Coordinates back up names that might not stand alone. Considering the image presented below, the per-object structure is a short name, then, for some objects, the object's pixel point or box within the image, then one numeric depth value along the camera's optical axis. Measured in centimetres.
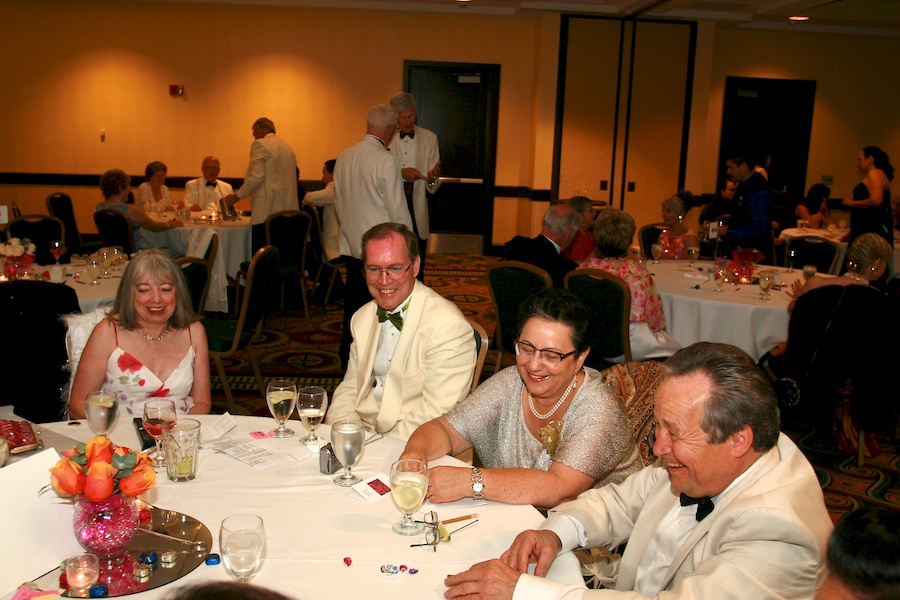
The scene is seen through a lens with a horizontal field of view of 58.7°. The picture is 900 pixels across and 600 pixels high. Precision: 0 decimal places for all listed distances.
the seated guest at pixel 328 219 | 764
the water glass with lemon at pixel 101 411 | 208
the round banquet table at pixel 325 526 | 155
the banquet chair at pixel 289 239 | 660
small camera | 205
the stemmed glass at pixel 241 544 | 145
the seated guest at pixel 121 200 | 688
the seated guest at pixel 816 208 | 914
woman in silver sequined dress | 201
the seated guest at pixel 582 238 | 585
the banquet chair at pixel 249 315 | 436
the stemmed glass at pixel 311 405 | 217
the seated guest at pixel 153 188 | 850
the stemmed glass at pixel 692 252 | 584
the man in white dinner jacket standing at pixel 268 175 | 779
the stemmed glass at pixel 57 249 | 516
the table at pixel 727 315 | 461
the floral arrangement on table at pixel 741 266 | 509
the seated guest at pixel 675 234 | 618
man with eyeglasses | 279
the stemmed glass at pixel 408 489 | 174
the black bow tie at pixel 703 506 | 170
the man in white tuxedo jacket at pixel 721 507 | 154
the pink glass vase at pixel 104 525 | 153
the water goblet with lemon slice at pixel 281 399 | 222
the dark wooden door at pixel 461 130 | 1071
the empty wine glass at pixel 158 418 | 207
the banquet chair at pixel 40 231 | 637
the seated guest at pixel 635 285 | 445
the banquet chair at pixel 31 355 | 315
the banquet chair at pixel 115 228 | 659
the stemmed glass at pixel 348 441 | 192
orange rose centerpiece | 151
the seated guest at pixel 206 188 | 883
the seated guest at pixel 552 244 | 470
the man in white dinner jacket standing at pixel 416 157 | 682
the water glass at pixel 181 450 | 194
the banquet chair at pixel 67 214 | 830
